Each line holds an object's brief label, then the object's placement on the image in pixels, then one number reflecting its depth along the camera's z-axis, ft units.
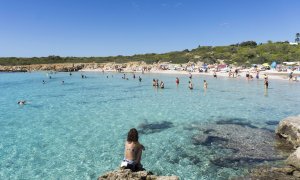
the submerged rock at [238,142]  31.03
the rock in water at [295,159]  27.61
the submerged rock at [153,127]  43.94
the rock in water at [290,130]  34.77
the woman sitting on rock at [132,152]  20.75
